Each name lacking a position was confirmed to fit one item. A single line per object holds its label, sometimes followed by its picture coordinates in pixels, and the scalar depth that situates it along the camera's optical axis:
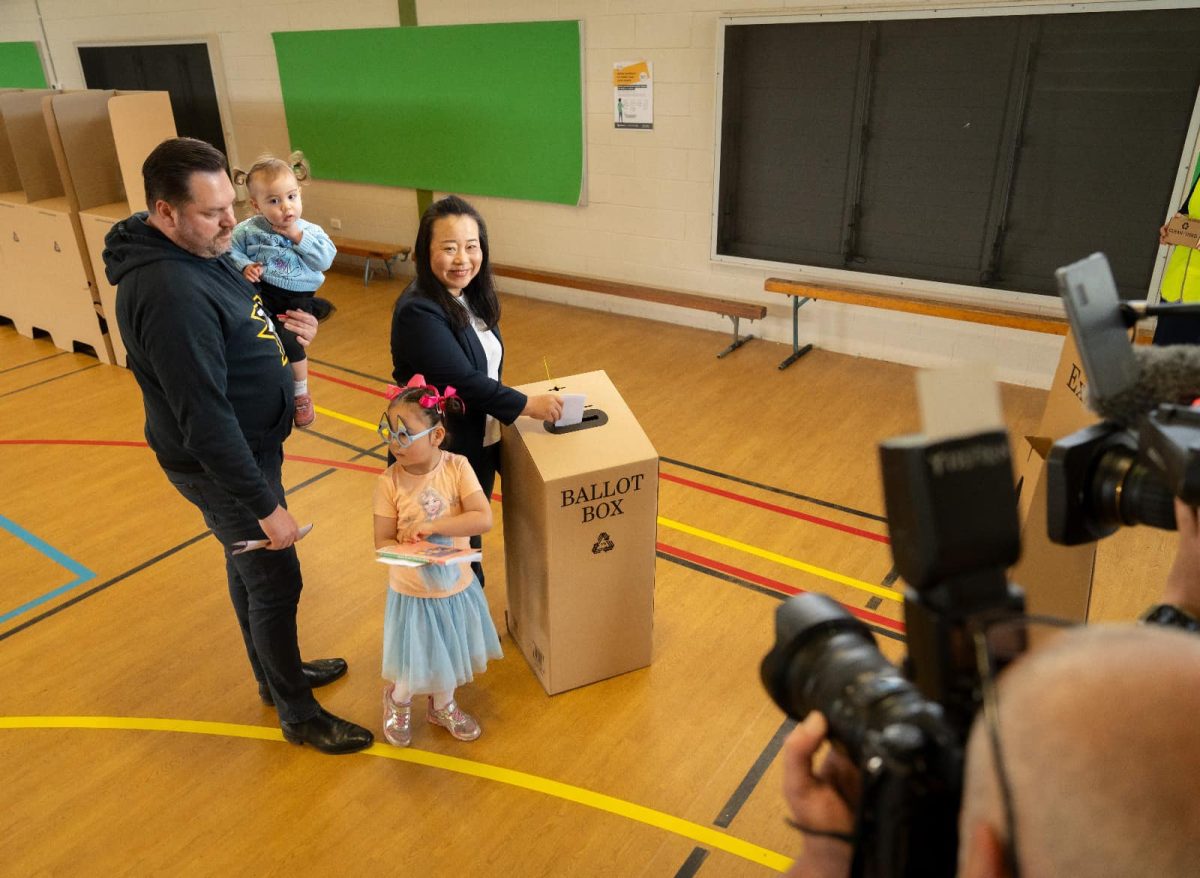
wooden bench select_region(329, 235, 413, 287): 7.02
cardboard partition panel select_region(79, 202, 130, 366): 4.98
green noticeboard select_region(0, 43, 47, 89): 9.52
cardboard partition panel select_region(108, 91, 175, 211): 4.66
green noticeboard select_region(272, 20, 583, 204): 6.02
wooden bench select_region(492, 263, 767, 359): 5.50
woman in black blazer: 2.31
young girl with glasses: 2.15
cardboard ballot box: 2.33
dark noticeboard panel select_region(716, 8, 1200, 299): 4.18
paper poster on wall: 5.58
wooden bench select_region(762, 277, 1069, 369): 4.49
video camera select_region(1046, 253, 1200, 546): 1.07
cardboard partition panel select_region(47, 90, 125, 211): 4.98
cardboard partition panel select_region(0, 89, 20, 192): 5.77
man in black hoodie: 1.79
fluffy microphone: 1.16
